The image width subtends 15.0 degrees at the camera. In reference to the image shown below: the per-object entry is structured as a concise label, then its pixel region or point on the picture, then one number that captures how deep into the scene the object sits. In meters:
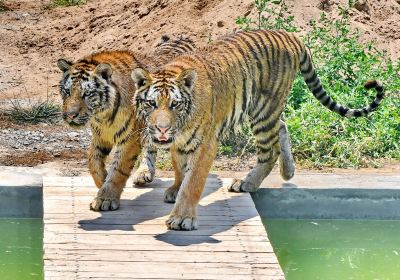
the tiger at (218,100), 9.59
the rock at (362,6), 19.21
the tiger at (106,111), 9.86
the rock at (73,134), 14.83
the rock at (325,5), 18.83
